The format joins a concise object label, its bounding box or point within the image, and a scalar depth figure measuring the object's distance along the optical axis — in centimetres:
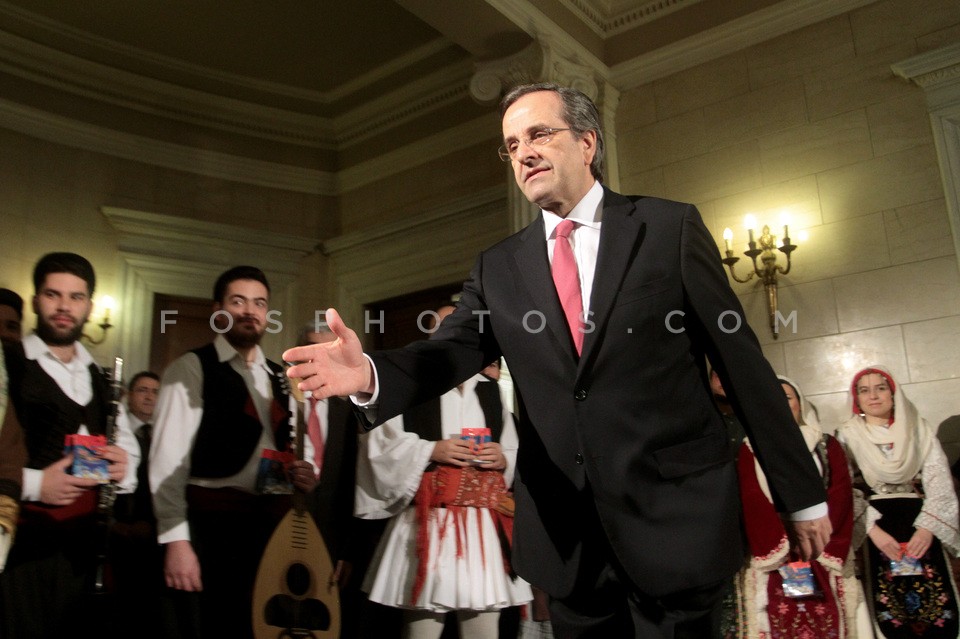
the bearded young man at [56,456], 251
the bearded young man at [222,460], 275
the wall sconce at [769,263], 487
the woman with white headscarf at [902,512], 381
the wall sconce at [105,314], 621
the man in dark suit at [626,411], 131
